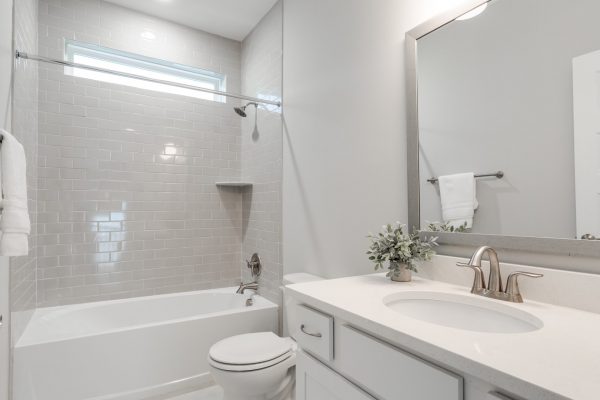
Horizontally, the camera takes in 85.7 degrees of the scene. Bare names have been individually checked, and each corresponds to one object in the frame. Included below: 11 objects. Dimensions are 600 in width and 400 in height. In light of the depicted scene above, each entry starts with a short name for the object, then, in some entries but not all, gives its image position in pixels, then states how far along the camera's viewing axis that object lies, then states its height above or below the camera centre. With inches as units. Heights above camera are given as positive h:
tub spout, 113.6 -27.9
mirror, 38.2 +12.4
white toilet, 65.8 -33.0
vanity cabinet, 26.8 -16.4
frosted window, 106.6 +51.0
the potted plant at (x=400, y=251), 51.0 -7.0
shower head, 113.6 +34.0
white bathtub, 72.3 -35.5
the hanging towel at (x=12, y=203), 45.2 +0.7
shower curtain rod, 76.8 +37.6
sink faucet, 39.8 -9.6
